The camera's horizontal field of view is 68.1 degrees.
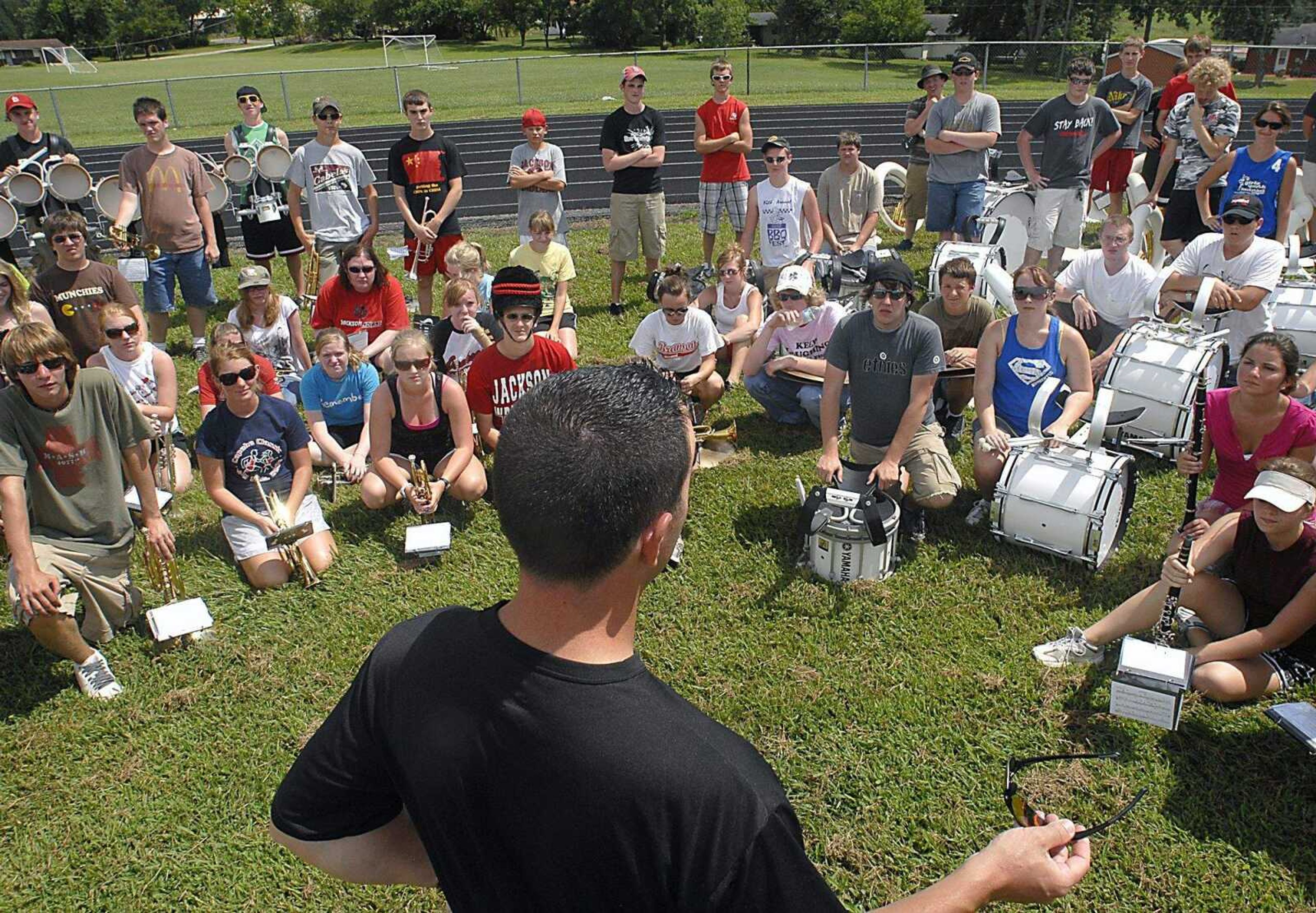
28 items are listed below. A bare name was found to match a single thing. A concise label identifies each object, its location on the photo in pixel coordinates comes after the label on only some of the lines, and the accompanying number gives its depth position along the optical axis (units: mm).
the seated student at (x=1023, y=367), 5980
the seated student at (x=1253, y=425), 4828
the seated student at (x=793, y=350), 7223
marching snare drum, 5328
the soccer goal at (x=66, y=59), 54159
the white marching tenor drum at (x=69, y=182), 9023
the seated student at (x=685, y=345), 7332
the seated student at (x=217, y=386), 6398
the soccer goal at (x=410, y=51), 46000
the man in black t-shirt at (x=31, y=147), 9062
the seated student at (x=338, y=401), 6582
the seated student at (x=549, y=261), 8430
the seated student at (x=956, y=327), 6848
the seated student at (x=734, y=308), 7988
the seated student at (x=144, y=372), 6418
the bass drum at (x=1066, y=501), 5258
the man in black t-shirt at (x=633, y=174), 9609
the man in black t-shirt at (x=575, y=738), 1336
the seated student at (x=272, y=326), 7398
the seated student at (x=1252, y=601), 4164
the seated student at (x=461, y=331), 7293
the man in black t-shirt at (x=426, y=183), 8977
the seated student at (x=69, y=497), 4641
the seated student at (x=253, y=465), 5707
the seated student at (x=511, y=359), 6371
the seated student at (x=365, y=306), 7566
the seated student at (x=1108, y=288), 7152
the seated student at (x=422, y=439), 6230
